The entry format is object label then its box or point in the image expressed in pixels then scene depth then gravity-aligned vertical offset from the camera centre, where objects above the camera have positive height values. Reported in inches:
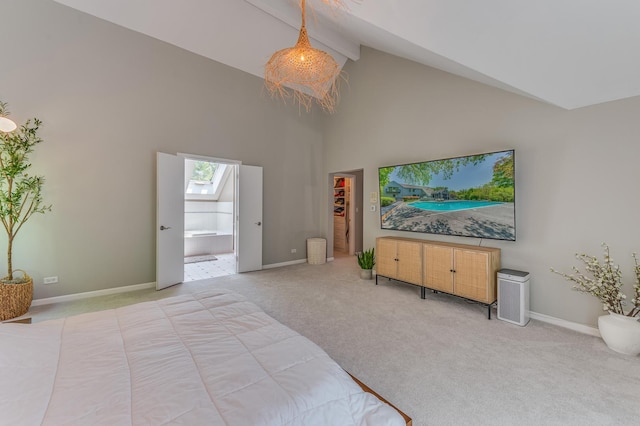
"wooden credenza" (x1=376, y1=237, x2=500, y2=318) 124.7 -28.0
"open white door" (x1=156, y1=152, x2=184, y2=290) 160.4 -4.1
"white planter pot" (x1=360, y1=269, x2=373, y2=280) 185.3 -42.3
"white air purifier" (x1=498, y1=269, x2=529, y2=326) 114.8 -37.0
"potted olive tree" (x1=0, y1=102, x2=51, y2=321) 115.8 +8.8
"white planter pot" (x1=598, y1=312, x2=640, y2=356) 90.9 -42.1
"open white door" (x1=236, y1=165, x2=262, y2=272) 197.6 -3.9
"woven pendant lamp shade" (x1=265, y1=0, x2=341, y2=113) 85.5 +51.0
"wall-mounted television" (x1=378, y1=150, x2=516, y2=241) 126.3 +9.4
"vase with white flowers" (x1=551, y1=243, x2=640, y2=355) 92.0 -32.8
